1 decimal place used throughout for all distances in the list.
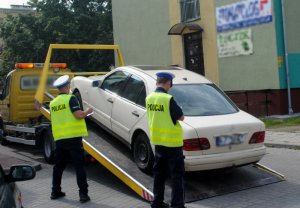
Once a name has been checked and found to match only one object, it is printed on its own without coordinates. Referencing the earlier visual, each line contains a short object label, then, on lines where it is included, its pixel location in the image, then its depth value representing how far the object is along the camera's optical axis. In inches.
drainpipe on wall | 652.1
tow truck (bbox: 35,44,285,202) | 258.5
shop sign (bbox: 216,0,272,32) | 663.8
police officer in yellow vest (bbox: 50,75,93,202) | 261.4
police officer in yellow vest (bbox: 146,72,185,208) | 224.1
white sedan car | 257.4
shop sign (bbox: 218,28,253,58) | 693.9
